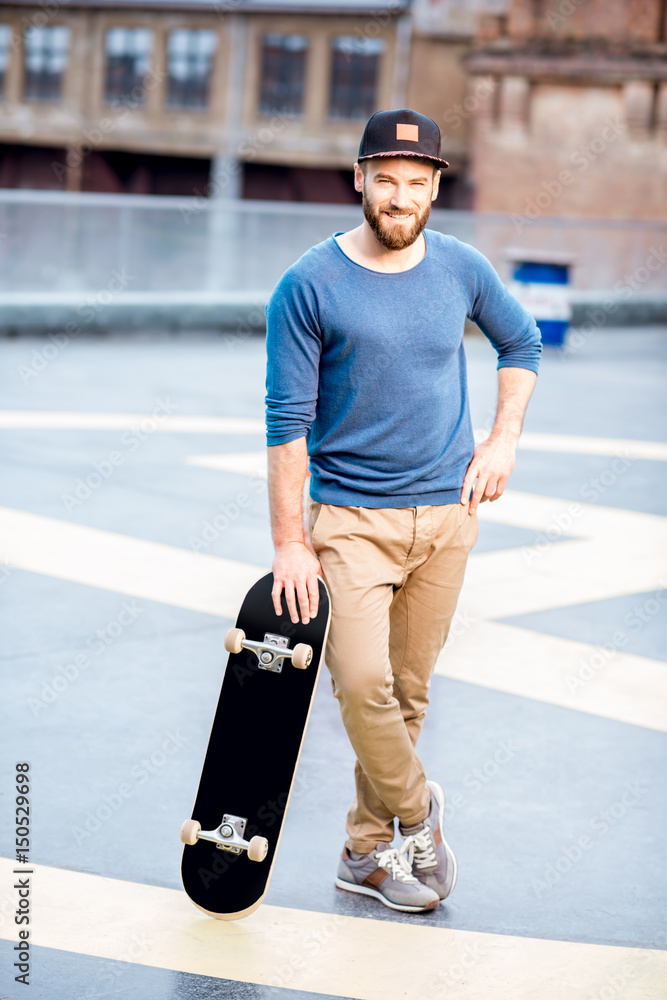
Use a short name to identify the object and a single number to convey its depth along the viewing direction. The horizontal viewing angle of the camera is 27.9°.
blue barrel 16.27
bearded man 3.24
